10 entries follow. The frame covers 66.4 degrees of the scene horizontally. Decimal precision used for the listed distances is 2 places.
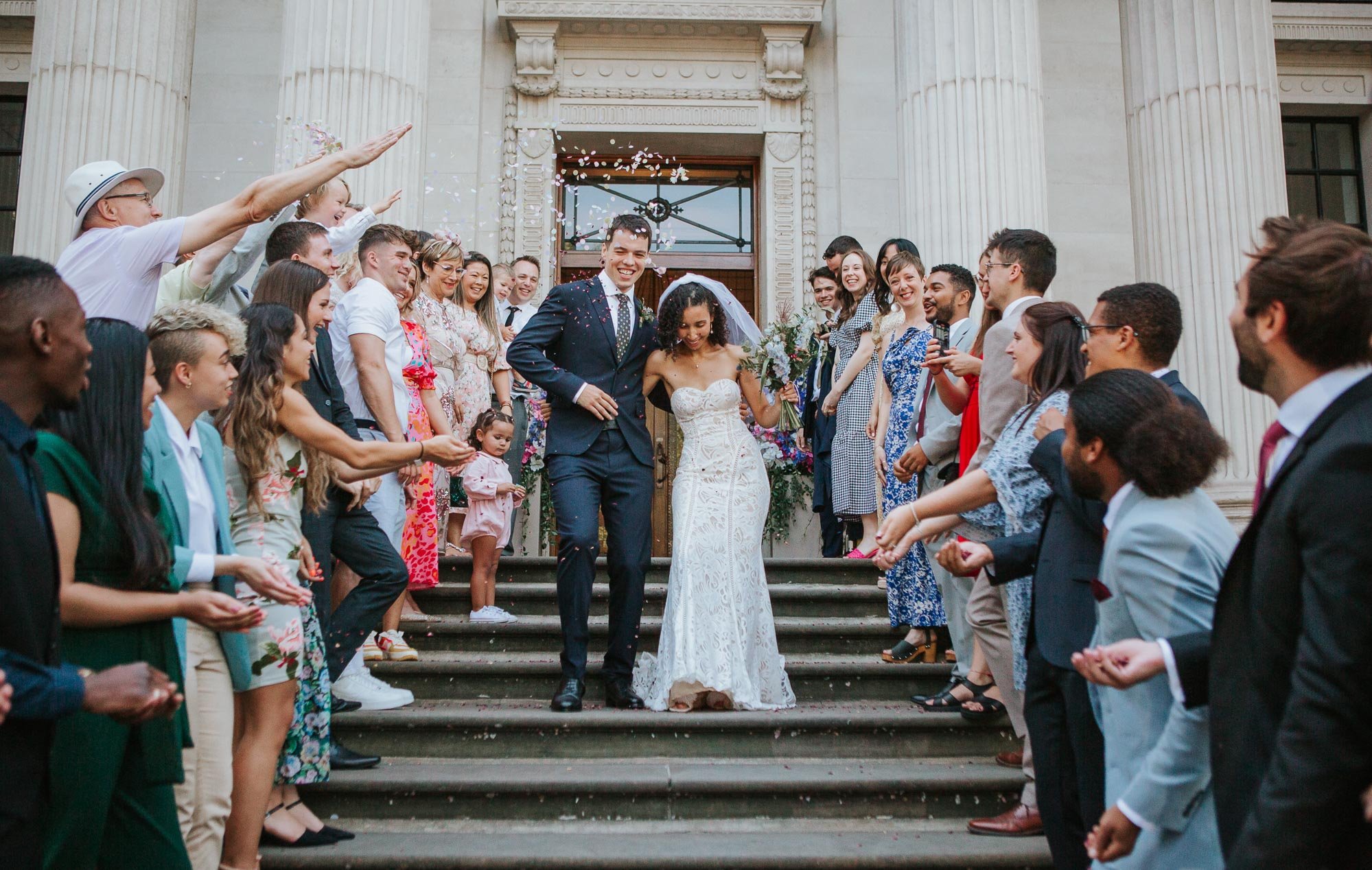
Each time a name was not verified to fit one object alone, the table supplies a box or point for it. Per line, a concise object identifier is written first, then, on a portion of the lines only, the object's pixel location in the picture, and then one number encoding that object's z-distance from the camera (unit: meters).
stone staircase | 3.92
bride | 5.18
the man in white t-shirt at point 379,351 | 4.99
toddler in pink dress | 6.14
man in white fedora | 3.63
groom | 5.11
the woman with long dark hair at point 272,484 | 3.48
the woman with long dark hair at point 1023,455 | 3.69
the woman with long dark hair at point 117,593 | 2.37
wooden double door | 10.62
